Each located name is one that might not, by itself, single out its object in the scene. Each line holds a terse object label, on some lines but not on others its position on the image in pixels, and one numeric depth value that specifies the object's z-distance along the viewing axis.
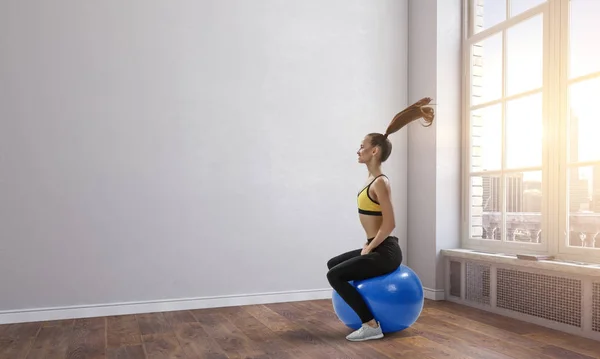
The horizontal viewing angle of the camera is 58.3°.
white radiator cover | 3.24
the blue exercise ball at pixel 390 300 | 3.06
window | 3.45
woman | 3.09
